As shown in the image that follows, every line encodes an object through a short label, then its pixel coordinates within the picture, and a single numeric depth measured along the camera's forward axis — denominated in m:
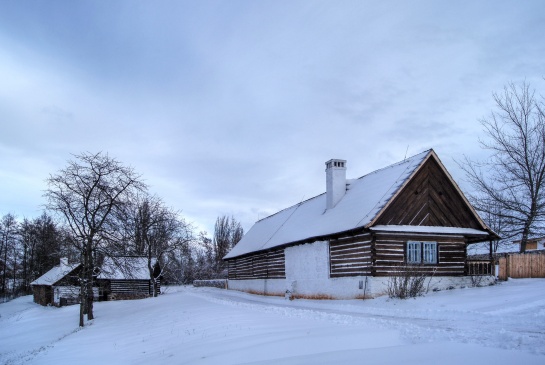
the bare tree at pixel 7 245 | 63.88
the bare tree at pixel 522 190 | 26.92
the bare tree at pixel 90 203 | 22.81
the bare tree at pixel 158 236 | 42.56
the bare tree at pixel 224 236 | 90.00
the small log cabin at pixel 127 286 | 42.41
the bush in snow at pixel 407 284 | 17.98
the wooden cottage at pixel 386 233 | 20.86
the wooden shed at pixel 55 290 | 41.21
